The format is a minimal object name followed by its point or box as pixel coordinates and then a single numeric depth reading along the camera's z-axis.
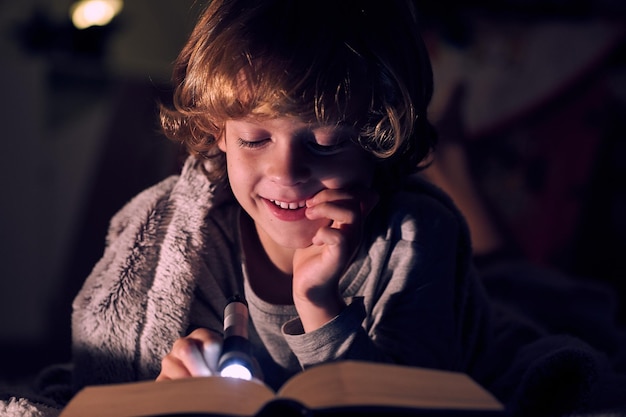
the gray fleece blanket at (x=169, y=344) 0.73
